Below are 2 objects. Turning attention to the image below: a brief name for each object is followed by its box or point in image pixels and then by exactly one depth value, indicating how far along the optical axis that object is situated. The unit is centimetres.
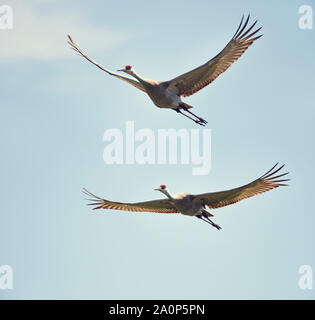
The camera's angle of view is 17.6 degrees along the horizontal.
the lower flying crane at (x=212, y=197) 2870
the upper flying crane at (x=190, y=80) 2903
